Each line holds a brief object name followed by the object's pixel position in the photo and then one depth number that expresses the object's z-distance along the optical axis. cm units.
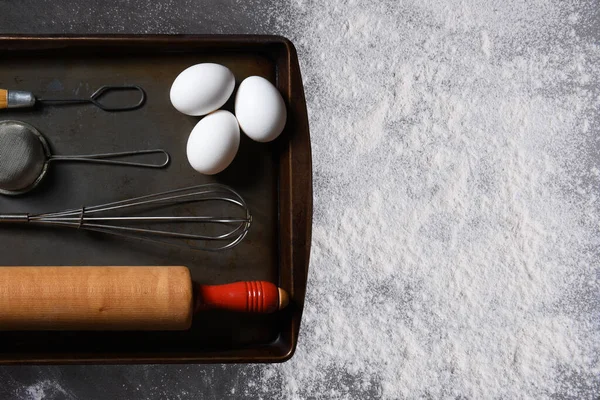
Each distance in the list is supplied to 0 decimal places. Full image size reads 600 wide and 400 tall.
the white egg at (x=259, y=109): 74
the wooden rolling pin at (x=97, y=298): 68
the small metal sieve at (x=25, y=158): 73
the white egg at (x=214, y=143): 73
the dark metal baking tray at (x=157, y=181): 75
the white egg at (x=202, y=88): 73
